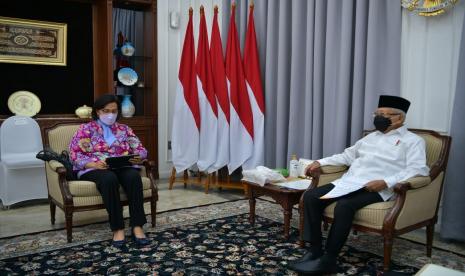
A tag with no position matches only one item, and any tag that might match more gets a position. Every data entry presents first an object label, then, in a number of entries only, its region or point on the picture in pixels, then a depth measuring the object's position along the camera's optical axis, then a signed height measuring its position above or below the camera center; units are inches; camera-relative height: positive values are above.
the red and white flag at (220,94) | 170.1 +1.7
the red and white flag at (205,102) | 173.2 -1.6
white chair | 147.6 -23.4
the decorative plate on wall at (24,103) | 169.3 -2.8
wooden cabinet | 184.1 +15.3
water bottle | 135.8 -22.6
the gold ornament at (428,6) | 115.0 +26.6
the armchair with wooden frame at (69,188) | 113.0 -25.5
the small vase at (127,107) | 192.4 -4.5
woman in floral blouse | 112.7 -18.4
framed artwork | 171.0 +23.3
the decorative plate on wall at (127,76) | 193.2 +9.9
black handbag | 120.8 -18.0
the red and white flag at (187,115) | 175.9 -7.2
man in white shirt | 94.2 -19.5
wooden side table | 115.6 -27.5
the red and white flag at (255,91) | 165.2 +3.0
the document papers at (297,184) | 119.2 -25.1
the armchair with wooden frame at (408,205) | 93.5 -24.6
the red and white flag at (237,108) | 166.6 -3.9
